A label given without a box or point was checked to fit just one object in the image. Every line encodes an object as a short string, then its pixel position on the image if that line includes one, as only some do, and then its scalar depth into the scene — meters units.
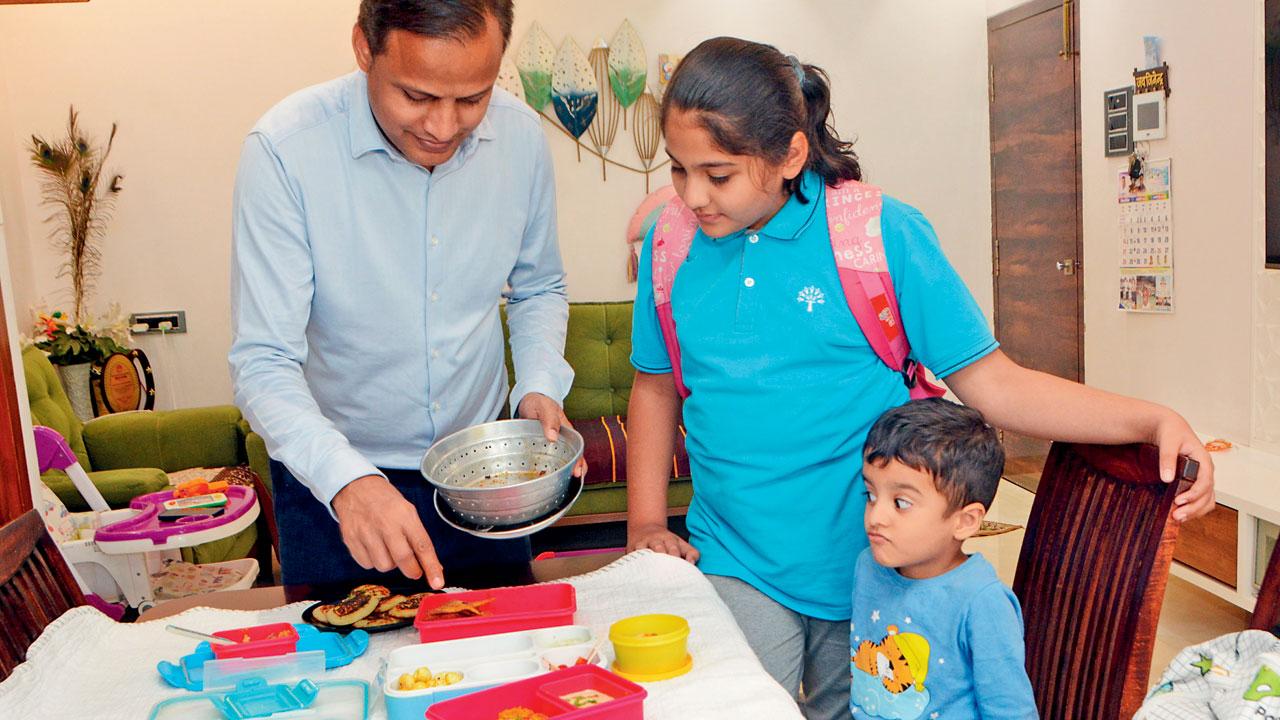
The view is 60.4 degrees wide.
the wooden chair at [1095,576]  1.26
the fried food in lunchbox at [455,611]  1.32
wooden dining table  1.52
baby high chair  3.26
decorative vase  4.46
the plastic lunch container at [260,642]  1.23
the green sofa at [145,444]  3.90
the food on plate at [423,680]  1.12
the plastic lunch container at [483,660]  1.10
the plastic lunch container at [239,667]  1.21
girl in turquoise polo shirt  1.40
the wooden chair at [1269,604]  1.42
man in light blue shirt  1.39
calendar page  4.19
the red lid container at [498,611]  1.28
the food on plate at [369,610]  1.36
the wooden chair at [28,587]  1.36
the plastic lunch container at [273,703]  1.12
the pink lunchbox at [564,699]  1.03
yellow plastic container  1.17
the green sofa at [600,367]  4.78
